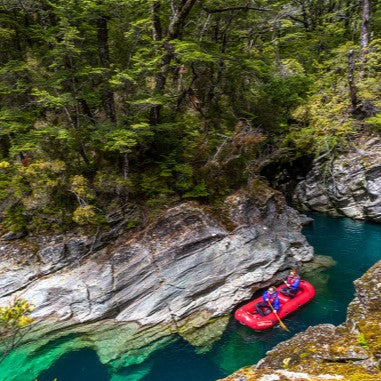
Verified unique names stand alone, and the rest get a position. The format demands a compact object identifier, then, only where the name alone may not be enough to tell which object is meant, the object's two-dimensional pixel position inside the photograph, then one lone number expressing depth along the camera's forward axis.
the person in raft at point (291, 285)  13.67
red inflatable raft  12.47
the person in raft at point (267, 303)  12.95
